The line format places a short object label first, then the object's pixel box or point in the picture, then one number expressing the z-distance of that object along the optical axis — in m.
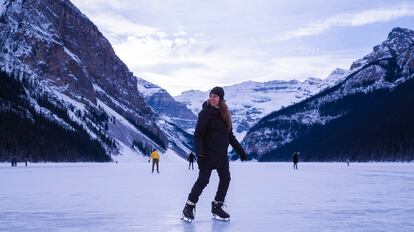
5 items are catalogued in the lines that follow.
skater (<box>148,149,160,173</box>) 39.06
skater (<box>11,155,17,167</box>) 62.19
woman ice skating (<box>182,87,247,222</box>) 9.20
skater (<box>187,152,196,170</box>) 47.91
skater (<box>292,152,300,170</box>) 54.69
